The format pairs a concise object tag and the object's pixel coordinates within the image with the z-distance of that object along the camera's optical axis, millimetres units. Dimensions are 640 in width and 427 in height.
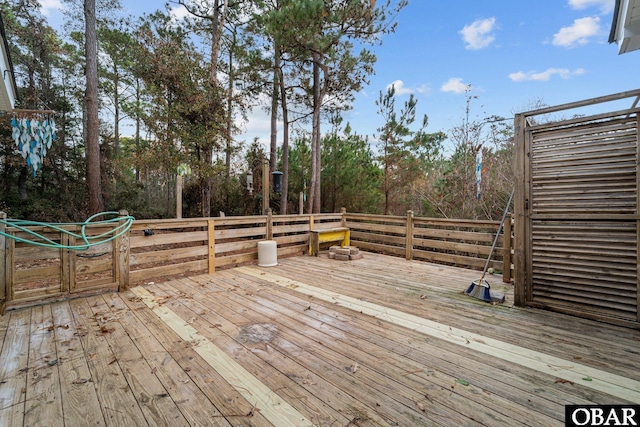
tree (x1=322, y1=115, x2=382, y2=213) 8508
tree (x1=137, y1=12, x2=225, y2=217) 6438
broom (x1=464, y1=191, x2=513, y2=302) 3338
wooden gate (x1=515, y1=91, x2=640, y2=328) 2551
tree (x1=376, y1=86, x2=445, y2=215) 8453
